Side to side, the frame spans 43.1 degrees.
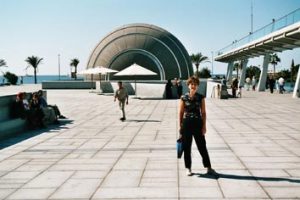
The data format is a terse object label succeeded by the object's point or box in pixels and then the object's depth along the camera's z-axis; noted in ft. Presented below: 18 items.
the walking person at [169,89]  85.20
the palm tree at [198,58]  265.54
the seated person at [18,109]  38.39
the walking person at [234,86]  87.23
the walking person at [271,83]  105.19
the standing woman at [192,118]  20.63
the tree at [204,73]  237.68
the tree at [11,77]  173.32
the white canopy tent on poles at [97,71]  105.29
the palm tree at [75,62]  319.06
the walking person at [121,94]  47.78
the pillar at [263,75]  116.96
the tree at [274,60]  430.36
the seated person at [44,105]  42.54
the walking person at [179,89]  82.10
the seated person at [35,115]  39.55
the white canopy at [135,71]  82.82
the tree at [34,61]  247.50
